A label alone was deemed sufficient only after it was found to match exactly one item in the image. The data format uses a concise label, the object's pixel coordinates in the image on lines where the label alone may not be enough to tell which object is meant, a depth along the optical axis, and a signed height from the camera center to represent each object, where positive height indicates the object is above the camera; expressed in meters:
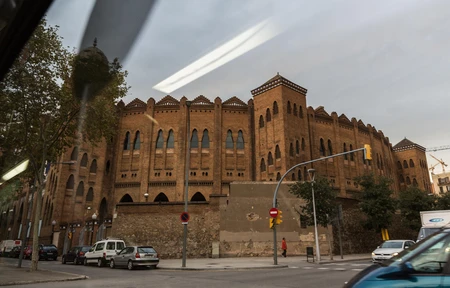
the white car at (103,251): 19.91 -0.67
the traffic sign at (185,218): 17.80 +1.12
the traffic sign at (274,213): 18.30 +1.42
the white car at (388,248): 16.05 -0.44
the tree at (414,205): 32.22 +3.21
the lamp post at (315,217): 20.16 +1.40
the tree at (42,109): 14.05 +6.15
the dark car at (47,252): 28.38 -1.04
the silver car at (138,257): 16.44 -0.87
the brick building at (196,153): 38.91 +10.43
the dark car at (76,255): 22.62 -1.05
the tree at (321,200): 23.09 +2.74
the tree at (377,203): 27.09 +2.90
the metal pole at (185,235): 16.71 +0.13
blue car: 3.02 -0.28
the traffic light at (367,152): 16.67 +4.35
